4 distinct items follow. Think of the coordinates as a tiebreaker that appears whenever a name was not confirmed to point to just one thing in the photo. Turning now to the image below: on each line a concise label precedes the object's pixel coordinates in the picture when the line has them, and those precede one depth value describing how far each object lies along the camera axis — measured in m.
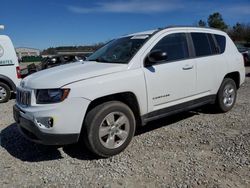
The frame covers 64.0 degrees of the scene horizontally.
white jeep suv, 2.63
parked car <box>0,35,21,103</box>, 6.29
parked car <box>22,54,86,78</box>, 8.96
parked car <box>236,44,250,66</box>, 12.33
